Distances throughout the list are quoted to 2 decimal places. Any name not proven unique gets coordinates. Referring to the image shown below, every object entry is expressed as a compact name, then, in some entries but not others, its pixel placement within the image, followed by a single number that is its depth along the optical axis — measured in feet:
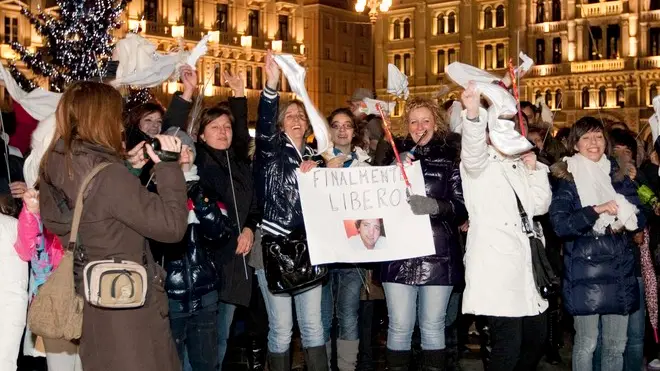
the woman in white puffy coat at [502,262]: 22.39
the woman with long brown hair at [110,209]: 15.38
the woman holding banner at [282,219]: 24.00
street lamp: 73.15
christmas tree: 62.90
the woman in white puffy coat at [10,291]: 21.50
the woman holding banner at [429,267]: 24.12
